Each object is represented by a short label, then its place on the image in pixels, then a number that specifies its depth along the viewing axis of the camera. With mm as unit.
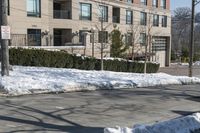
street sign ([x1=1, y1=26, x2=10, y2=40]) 15234
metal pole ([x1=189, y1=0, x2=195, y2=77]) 29473
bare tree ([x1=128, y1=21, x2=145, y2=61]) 52894
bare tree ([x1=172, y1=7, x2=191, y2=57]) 106962
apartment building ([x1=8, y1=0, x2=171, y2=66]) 36222
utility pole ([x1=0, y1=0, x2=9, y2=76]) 15336
